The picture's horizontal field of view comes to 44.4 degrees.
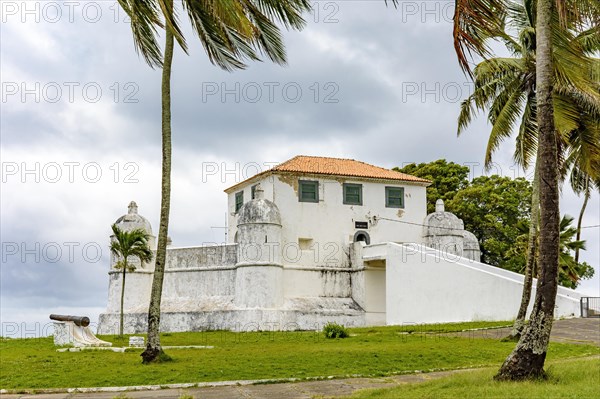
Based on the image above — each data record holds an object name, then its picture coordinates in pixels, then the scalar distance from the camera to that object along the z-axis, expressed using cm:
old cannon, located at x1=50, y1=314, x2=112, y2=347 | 2284
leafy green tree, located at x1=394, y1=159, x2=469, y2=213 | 4400
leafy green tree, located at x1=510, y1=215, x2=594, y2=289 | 2728
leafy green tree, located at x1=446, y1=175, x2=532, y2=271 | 4106
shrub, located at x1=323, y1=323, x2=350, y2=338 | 2366
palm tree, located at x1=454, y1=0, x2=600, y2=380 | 1055
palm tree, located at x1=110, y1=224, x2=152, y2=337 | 2650
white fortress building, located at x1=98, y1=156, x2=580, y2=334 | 2950
